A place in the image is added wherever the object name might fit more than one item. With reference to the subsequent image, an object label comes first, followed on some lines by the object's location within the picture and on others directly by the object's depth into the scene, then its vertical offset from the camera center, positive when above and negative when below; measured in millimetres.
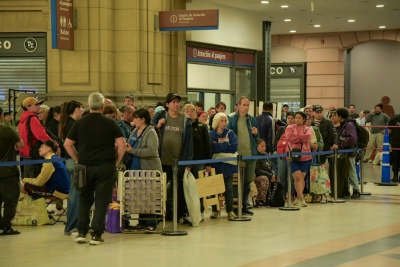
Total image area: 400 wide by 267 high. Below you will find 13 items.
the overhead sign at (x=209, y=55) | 25016 +1458
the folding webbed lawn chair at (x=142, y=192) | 12078 -1283
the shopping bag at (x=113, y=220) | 12242 -1708
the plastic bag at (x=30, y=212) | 13055 -1704
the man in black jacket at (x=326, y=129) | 17359 -547
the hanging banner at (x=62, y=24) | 19844 +1862
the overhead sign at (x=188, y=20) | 20422 +2052
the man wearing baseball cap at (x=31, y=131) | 13555 -474
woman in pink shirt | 15656 -789
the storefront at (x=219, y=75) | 25328 +899
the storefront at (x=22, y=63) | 22141 +1019
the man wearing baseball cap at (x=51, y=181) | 13156 -1244
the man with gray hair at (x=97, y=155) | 10992 -693
